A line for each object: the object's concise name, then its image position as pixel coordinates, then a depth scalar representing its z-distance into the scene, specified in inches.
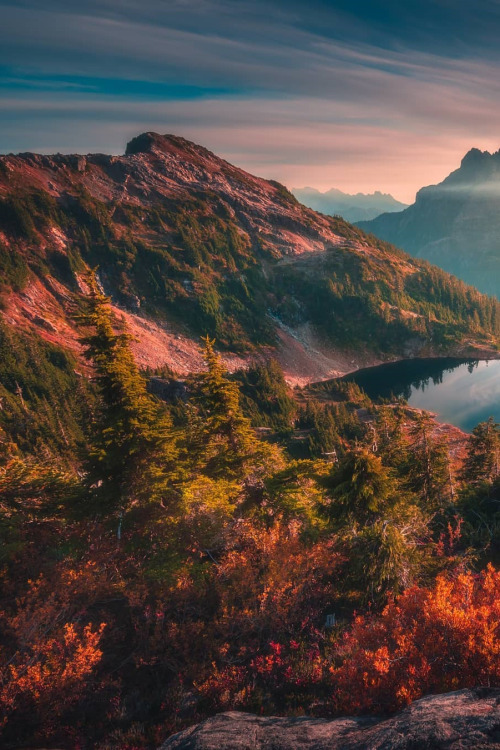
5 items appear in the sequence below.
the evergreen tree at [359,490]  759.1
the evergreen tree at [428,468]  1254.9
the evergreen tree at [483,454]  1333.7
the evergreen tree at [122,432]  871.1
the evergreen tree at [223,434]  998.4
